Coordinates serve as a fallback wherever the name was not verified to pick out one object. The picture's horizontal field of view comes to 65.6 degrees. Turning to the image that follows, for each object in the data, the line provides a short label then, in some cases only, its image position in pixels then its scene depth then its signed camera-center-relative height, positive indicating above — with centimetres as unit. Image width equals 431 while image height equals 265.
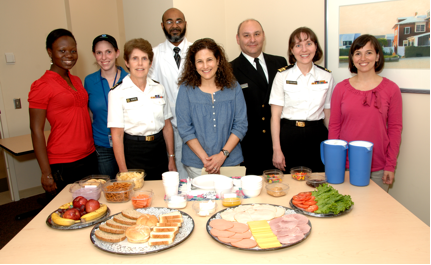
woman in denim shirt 251 -24
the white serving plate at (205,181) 204 -65
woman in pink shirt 231 -28
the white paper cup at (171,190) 196 -64
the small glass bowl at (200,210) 171 -68
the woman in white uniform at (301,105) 264 -26
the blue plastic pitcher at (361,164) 202 -57
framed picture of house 222 +26
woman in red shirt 249 -26
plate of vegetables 166 -67
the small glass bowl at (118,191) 193 -62
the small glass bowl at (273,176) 209 -64
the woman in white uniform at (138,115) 246 -25
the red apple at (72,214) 167 -65
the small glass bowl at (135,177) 212 -60
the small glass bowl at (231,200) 181 -67
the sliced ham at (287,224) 152 -69
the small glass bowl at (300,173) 217 -65
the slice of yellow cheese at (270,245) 139 -71
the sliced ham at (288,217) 159 -68
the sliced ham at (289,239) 141 -70
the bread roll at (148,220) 158 -66
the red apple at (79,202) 179 -63
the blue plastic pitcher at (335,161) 207 -56
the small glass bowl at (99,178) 212 -60
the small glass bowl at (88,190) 197 -62
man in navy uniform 298 -11
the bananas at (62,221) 164 -66
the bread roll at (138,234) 147 -67
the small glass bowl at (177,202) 182 -66
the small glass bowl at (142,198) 184 -64
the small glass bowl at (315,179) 205 -67
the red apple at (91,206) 175 -64
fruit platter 165 -66
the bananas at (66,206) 182 -66
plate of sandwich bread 144 -68
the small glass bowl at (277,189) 191 -66
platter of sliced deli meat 142 -69
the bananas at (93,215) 168 -66
